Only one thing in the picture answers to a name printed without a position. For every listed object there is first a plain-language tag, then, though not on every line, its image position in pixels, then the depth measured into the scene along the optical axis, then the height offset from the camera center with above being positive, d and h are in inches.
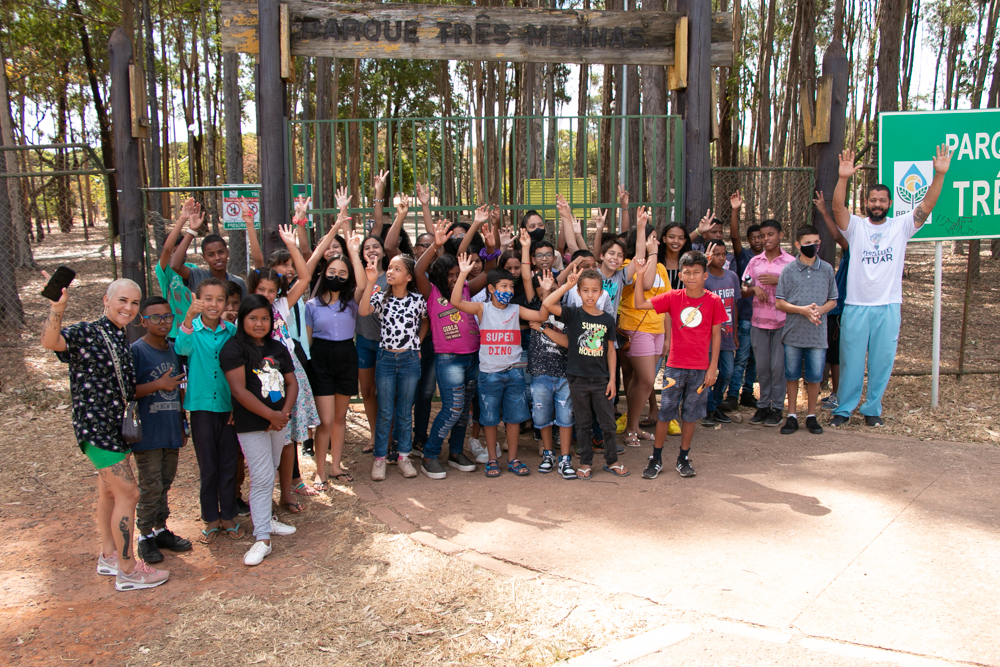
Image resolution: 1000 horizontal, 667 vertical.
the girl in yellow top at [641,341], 225.0 -33.5
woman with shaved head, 142.9 -35.0
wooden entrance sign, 249.0 +68.8
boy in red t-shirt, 201.0 -32.9
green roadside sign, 265.7 +23.8
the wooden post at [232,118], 653.3 +102.0
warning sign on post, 243.8 +7.5
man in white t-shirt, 242.1 -19.1
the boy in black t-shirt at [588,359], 198.2 -34.7
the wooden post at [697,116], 265.4 +42.2
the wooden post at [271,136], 244.8 +31.4
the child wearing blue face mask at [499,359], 203.9 -35.7
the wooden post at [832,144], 264.8 +31.7
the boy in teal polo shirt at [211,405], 166.1 -39.6
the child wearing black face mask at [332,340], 199.5 -29.7
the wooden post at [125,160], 247.8 +23.5
